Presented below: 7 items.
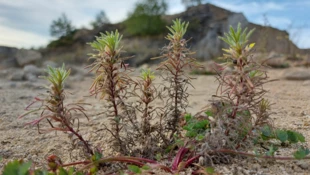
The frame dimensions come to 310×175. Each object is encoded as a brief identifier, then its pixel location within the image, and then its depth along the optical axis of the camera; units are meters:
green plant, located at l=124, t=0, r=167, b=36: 12.23
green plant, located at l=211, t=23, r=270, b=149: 0.18
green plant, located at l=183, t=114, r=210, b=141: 0.22
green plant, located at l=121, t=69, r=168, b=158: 0.22
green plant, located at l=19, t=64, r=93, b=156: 0.19
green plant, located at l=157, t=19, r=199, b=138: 0.22
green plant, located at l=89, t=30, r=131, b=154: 0.20
